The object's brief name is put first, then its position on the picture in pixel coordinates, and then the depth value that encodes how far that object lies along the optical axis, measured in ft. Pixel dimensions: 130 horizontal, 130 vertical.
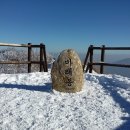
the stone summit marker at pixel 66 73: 11.88
